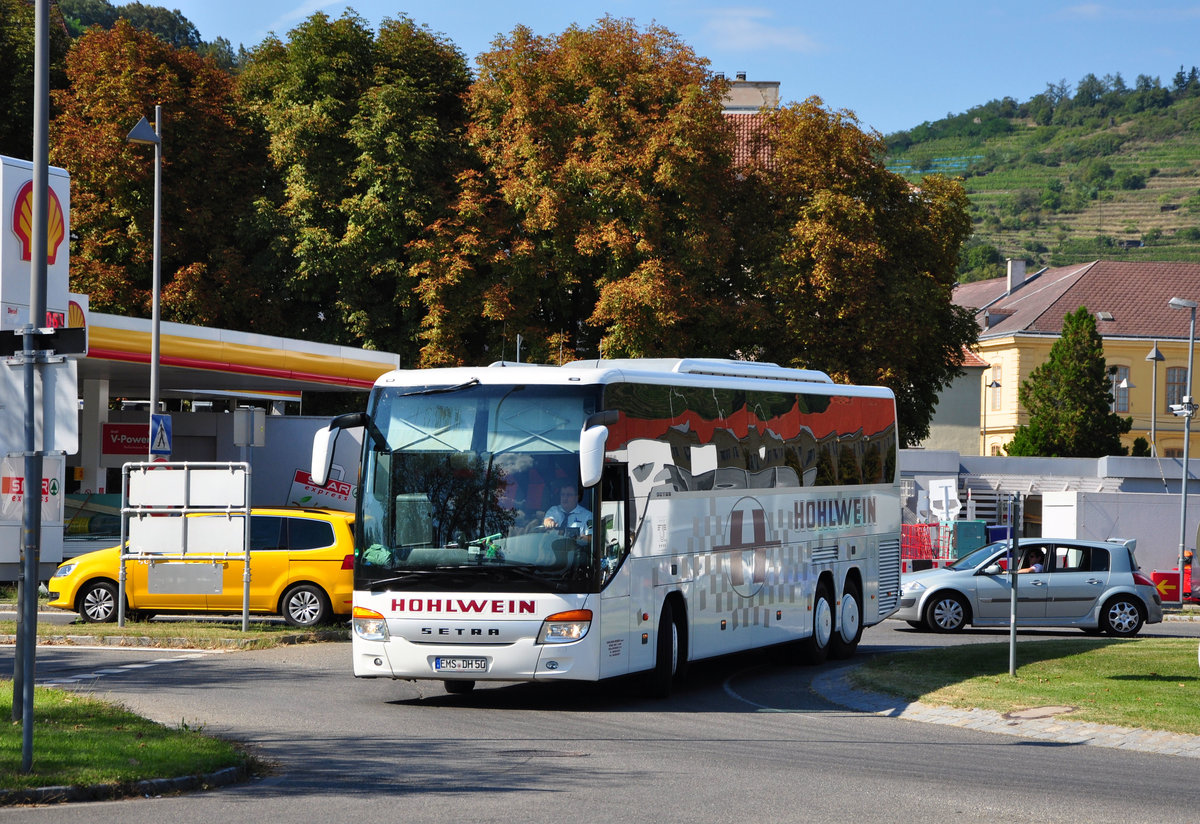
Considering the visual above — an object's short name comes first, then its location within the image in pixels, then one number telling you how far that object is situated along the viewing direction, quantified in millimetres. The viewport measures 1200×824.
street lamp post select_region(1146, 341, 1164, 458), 52756
